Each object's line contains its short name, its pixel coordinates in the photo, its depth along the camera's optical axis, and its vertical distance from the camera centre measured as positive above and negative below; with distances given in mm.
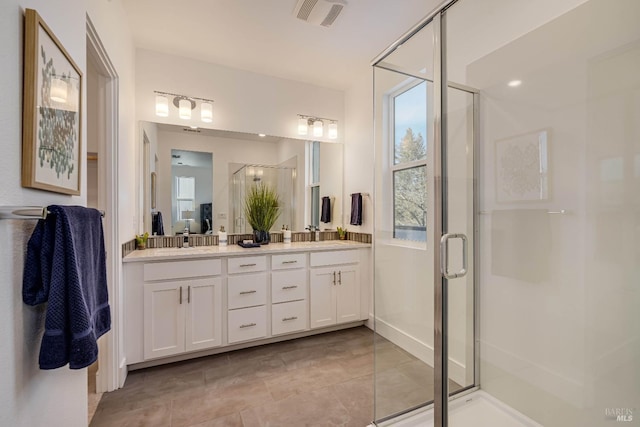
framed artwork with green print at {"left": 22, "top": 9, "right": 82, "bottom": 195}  857 +354
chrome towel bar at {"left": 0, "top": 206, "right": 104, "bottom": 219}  739 +11
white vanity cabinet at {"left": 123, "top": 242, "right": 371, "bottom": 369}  2180 -696
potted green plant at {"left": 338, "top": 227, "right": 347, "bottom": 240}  3408 -203
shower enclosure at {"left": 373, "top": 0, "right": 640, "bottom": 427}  1295 -25
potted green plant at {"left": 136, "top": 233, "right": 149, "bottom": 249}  2494 -214
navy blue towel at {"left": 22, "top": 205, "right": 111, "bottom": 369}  877 -231
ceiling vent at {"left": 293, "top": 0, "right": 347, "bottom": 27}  1935 +1420
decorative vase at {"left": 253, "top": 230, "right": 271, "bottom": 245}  3006 -219
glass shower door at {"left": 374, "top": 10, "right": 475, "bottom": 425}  1709 -66
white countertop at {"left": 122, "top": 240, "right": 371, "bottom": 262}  2213 -299
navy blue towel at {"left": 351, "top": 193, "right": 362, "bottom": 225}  3131 +62
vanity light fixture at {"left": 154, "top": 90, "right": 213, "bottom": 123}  2639 +1042
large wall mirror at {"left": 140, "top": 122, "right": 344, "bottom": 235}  2736 +414
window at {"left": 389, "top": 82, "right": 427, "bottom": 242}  2203 +442
